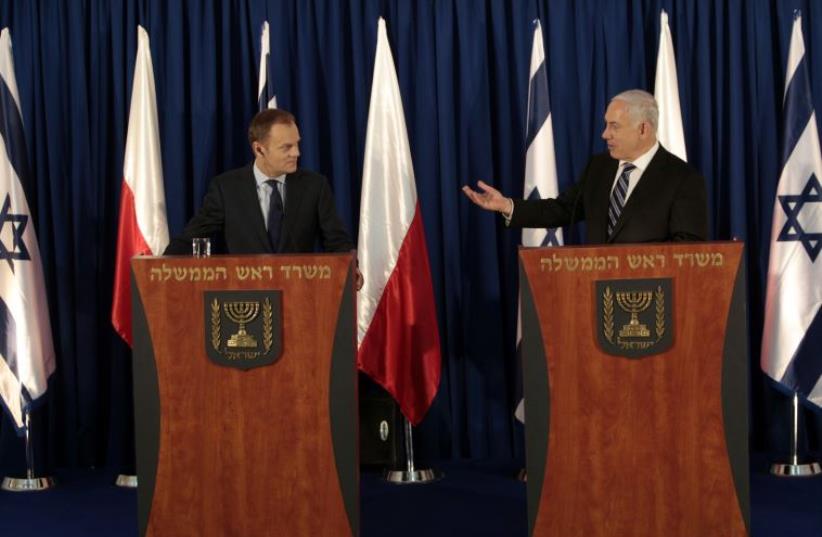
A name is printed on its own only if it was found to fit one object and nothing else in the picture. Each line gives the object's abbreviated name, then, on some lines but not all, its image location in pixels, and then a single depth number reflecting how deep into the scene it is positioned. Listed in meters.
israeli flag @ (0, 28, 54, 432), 11.72
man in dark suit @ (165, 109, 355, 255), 10.03
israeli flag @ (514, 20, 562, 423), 12.09
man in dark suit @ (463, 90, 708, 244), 8.98
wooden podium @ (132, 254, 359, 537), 7.98
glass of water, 8.27
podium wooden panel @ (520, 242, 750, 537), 7.75
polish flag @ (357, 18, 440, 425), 11.80
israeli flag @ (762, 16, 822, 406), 11.74
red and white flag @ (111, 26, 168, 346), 11.97
